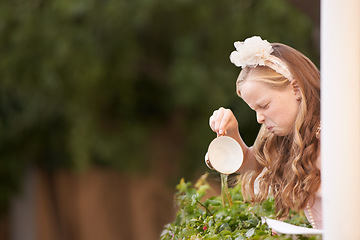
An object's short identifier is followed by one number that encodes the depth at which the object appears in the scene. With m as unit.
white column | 2.07
